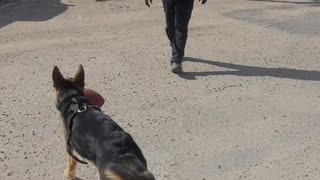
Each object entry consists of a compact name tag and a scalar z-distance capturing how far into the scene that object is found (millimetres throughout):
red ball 4480
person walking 7129
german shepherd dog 3547
